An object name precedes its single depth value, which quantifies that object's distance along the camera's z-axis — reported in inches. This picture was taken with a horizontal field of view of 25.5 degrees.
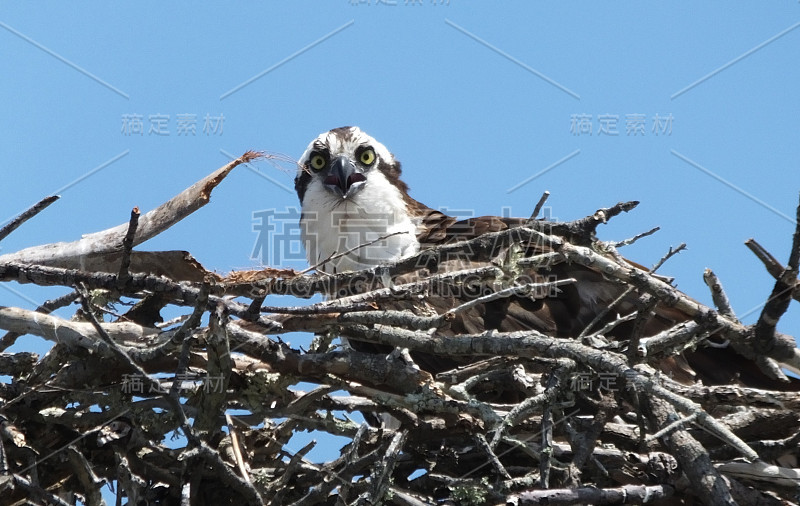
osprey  300.5
